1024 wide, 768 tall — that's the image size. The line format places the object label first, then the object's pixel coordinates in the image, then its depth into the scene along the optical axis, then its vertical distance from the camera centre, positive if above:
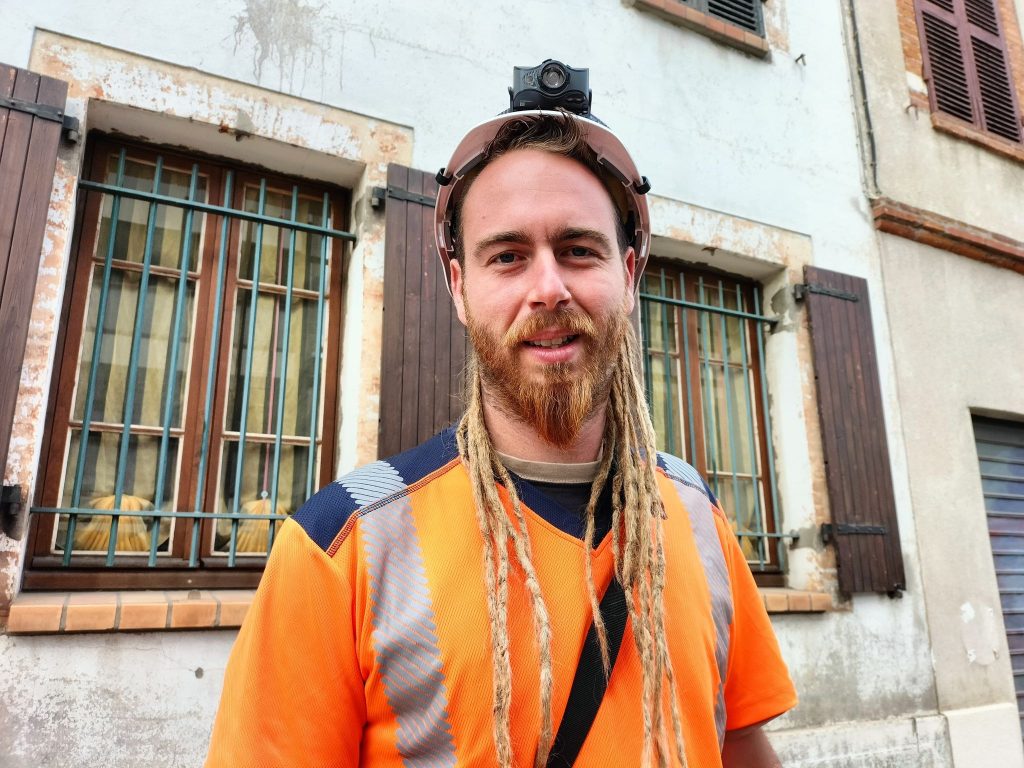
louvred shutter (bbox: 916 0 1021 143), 5.95 +4.43
